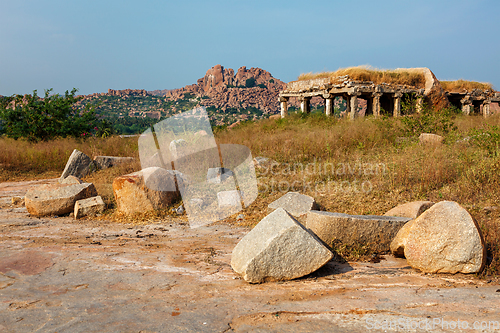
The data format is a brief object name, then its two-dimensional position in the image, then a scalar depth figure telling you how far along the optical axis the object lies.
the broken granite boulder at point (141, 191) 5.64
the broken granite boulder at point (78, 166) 8.88
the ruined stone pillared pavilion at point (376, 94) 15.70
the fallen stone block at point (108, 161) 9.36
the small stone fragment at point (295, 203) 5.05
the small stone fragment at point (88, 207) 5.92
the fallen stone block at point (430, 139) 8.30
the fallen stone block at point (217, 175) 7.00
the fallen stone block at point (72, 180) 6.64
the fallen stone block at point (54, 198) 5.96
